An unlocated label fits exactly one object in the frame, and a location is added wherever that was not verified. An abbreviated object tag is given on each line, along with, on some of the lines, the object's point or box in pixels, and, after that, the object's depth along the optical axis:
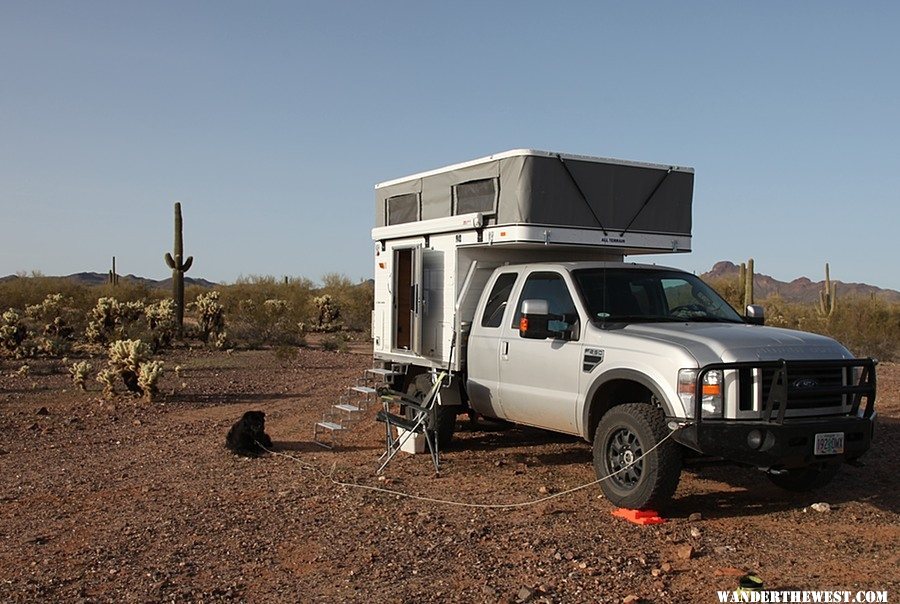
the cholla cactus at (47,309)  27.73
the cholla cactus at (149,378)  13.62
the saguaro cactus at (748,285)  26.08
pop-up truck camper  6.73
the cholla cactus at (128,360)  14.02
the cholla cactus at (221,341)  23.49
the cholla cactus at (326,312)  34.69
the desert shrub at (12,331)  19.62
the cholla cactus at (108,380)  13.88
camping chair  8.95
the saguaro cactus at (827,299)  30.43
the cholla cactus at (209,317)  24.12
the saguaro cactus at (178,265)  25.31
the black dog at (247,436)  9.50
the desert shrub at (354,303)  35.56
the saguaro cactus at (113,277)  42.12
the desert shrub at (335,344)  24.55
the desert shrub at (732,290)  33.08
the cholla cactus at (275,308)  29.08
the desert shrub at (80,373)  14.64
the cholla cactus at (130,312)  23.45
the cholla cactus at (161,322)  21.98
